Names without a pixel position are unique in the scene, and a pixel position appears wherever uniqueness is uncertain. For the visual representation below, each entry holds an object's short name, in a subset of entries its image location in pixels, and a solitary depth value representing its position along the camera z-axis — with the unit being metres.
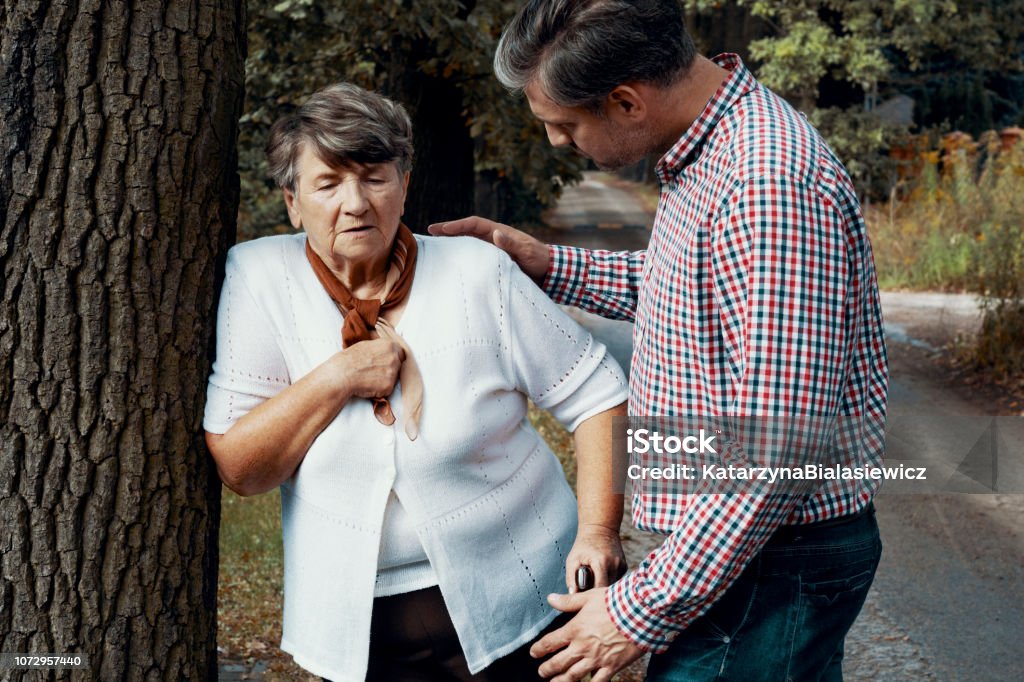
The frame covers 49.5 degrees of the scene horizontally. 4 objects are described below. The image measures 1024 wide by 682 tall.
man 1.90
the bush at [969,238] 8.62
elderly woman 2.32
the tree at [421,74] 7.34
